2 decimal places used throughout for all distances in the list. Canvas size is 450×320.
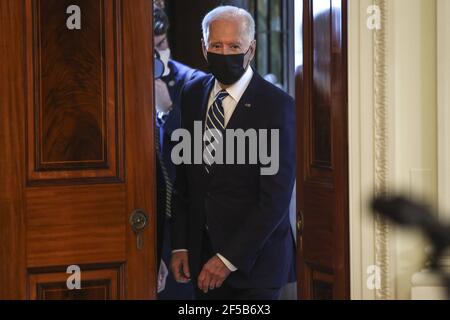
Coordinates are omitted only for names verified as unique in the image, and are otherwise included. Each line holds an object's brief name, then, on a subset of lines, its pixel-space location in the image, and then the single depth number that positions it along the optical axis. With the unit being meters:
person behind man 7.43
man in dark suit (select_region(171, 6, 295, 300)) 7.18
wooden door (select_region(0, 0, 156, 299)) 5.66
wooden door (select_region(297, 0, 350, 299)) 5.61
